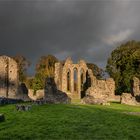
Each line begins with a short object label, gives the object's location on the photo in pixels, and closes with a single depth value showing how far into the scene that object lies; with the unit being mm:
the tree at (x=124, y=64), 27469
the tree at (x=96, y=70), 36077
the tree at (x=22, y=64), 31877
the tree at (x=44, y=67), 31505
